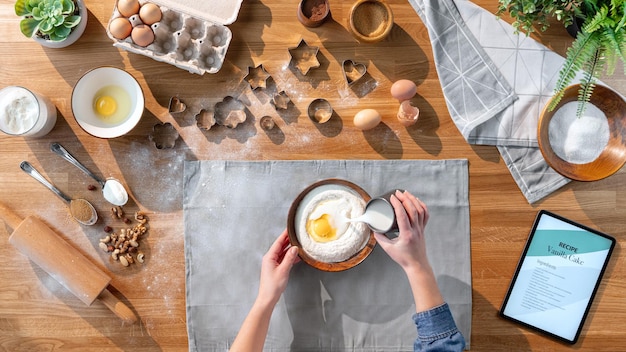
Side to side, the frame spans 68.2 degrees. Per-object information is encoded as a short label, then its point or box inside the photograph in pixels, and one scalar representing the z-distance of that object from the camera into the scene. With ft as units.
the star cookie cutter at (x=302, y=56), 3.93
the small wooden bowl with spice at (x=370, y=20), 3.76
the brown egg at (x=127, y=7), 3.62
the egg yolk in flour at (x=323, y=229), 3.48
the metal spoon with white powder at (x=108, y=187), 3.82
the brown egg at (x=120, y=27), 3.60
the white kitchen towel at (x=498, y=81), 3.90
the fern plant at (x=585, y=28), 3.09
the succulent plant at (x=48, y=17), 3.64
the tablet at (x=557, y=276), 3.91
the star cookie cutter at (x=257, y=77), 3.92
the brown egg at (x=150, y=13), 3.60
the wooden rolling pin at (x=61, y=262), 3.70
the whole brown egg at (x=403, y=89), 3.76
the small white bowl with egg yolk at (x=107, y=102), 3.69
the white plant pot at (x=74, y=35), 3.72
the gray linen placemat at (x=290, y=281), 3.85
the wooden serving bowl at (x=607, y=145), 3.68
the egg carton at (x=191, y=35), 3.70
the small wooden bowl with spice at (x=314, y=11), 3.83
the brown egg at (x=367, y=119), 3.76
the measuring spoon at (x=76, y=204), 3.81
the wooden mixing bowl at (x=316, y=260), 3.55
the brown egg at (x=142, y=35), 3.59
